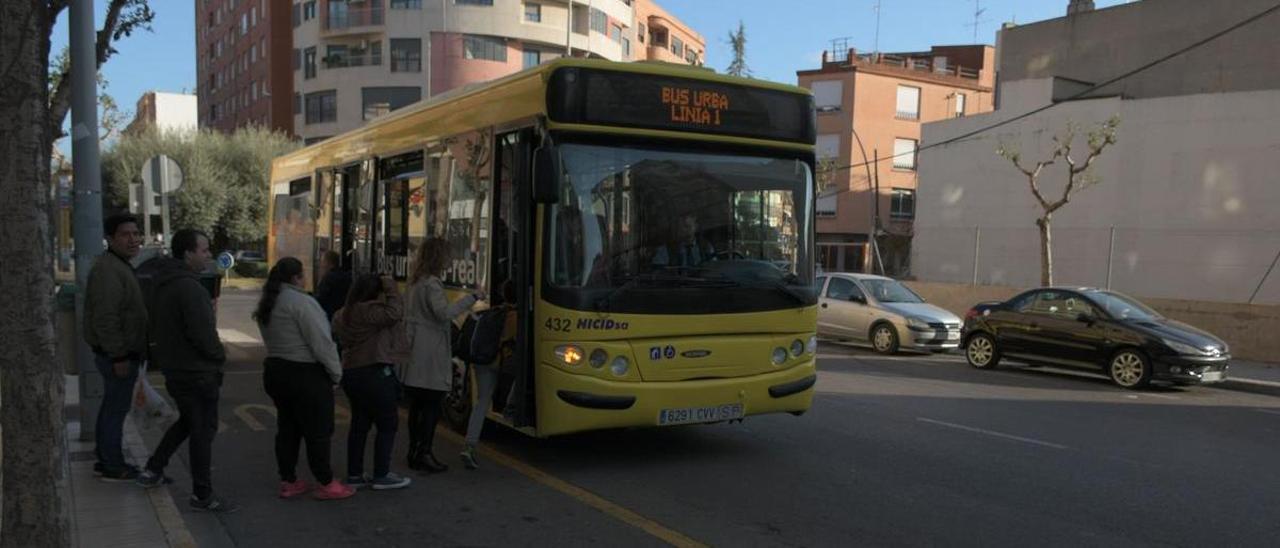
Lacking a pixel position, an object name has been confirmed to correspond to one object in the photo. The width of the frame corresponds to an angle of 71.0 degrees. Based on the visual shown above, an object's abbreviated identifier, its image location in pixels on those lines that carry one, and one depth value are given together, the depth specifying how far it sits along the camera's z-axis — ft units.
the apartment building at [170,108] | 309.01
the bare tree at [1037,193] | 68.64
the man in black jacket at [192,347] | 17.30
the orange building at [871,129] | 161.27
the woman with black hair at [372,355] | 18.89
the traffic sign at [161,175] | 41.04
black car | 41.27
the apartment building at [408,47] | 171.32
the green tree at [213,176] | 137.08
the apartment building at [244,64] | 218.18
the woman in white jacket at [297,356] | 17.62
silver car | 53.52
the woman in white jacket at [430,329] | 20.31
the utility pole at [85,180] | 22.61
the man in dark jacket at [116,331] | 19.04
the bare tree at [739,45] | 209.36
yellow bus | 20.59
